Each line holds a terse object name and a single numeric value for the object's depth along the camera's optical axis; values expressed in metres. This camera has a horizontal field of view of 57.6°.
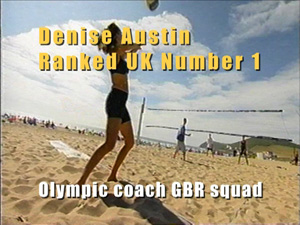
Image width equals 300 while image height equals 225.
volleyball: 2.70
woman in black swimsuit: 2.18
